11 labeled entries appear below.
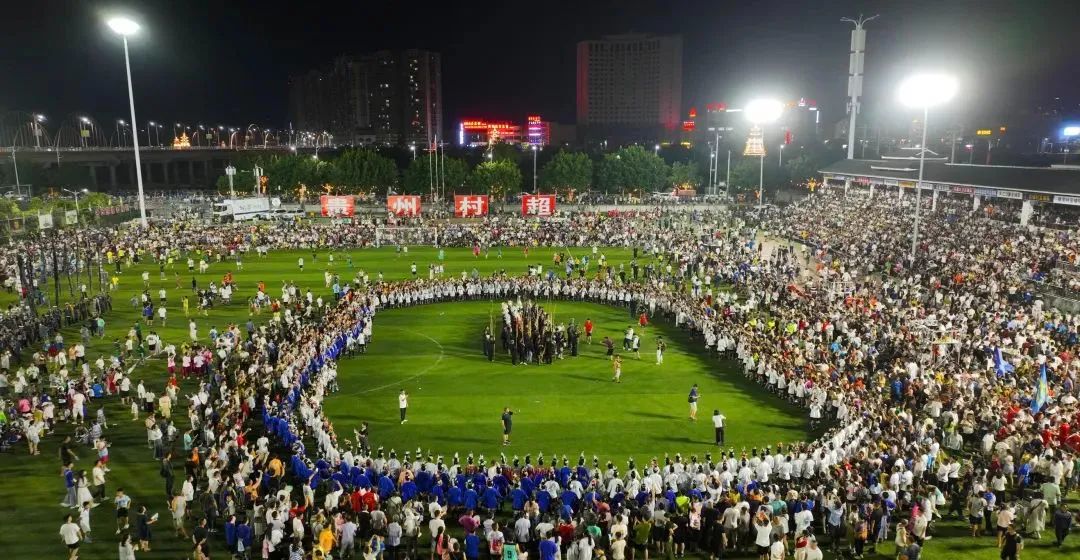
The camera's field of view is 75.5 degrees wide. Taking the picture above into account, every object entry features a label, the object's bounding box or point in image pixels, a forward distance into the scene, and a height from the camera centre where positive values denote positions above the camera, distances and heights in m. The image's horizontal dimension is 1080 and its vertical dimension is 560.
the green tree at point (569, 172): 86.12 +1.34
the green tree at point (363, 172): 85.62 +1.32
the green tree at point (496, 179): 78.12 +0.43
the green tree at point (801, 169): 89.12 +1.80
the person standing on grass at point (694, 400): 20.10 -6.27
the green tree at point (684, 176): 89.62 +0.90
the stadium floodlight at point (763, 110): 85.50 +9.26
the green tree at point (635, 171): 88.12 +1.51
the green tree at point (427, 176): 82.04 +0.80
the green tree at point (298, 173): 84.62 +1.17
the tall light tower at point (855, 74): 81.12 +12.88
